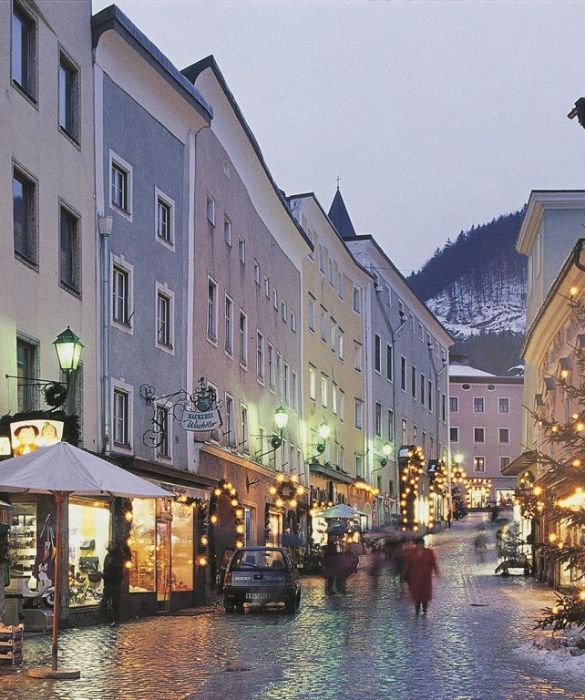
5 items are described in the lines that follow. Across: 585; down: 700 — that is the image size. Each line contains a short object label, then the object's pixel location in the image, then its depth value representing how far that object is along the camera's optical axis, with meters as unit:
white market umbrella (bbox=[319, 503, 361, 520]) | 48.09
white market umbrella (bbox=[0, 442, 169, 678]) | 14.10
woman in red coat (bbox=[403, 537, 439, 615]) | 24.97
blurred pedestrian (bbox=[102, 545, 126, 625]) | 24.98
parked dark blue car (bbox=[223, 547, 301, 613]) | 27.17
